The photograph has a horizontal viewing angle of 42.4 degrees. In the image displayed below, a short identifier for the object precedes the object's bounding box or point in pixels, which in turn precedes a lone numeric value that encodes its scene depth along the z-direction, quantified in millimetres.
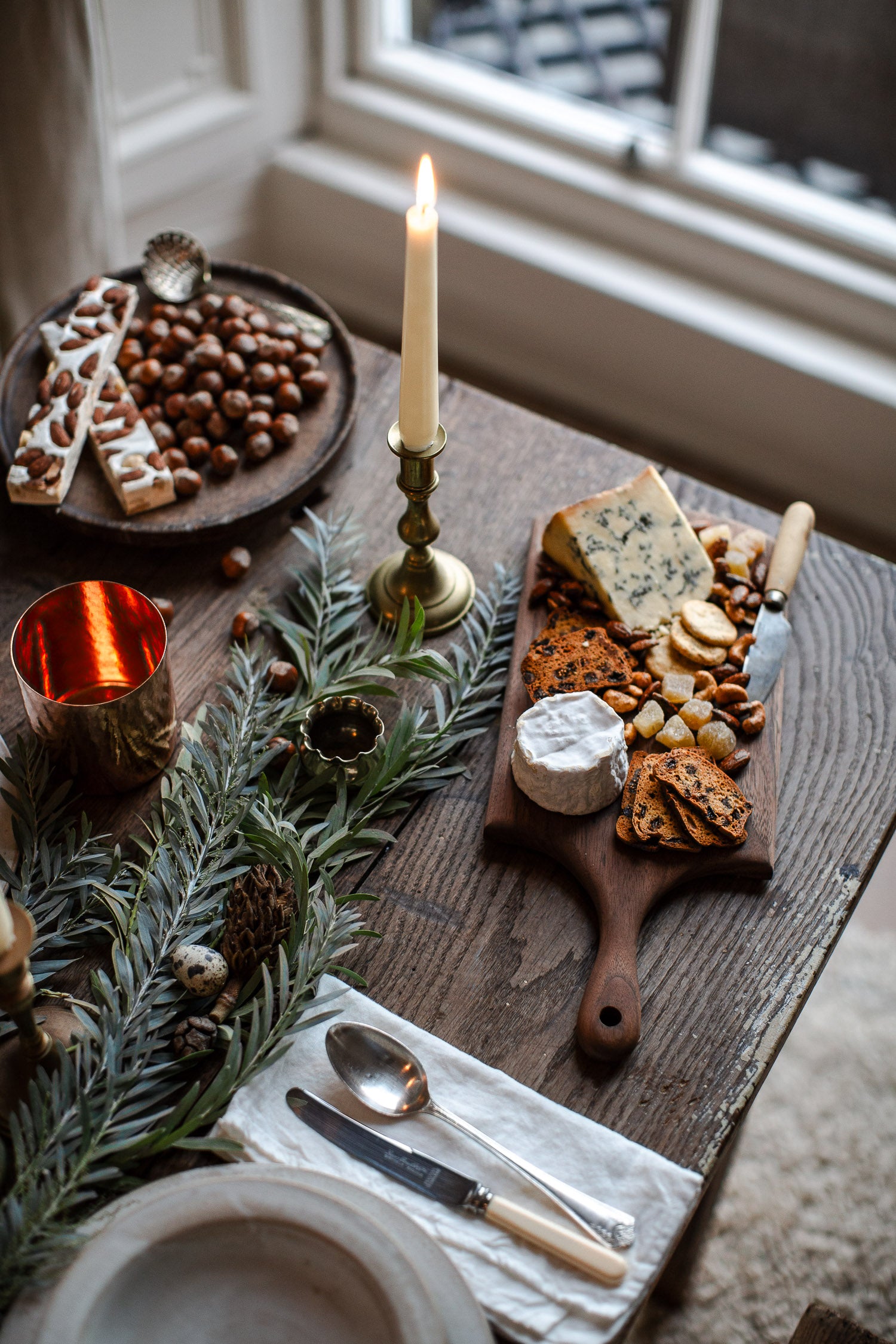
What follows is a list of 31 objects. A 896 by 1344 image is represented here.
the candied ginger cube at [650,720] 1105
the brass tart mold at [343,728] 1087
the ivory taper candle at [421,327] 958
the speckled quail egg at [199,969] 919
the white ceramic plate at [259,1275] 724
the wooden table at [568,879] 935
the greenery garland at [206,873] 827
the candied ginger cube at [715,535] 1249
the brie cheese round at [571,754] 1010
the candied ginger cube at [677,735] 1098
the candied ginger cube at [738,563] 1223
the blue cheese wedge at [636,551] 1190
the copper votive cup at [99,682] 994
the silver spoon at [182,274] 1415
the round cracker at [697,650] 1152
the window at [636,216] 2211
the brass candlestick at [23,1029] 733
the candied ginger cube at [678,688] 1120
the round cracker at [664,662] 1156
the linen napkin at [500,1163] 793
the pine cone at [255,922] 943
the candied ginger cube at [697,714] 1105
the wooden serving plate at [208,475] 1230
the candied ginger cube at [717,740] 1090
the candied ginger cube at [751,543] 1243
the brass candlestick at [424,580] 1157
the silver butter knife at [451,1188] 803
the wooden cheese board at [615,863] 935
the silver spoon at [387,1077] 856
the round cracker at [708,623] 1166
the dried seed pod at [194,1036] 901
